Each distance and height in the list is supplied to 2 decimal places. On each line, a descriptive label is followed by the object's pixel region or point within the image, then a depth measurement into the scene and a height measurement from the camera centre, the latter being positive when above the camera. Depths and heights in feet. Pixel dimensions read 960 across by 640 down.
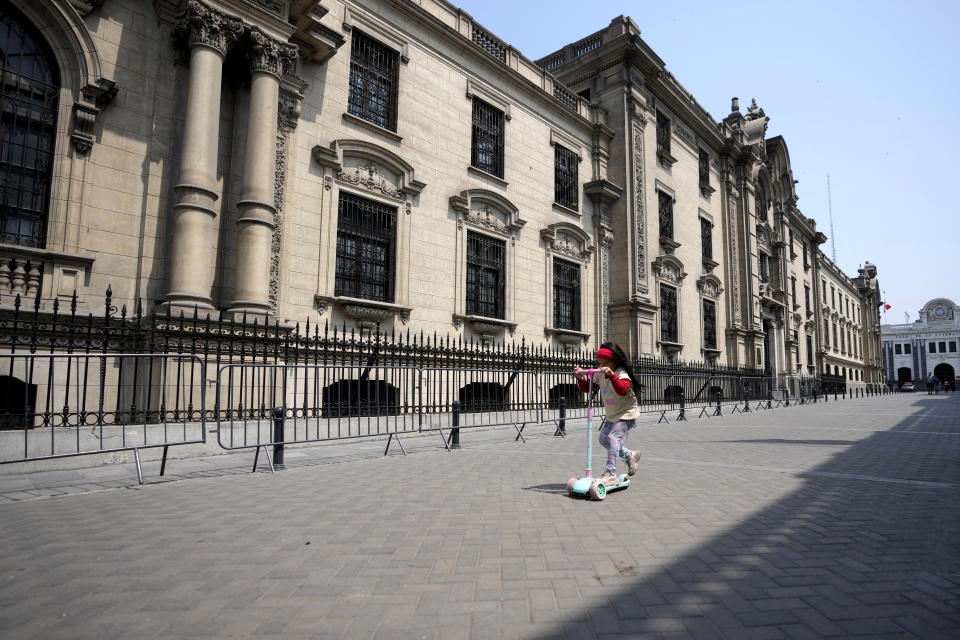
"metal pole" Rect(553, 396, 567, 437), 37.37 -3.64
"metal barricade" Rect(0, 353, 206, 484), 19.52 -1.91
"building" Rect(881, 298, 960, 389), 290.97 +17.72
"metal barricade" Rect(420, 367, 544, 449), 33.21 -2.20
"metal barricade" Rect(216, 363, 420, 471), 24.73 -2.30
